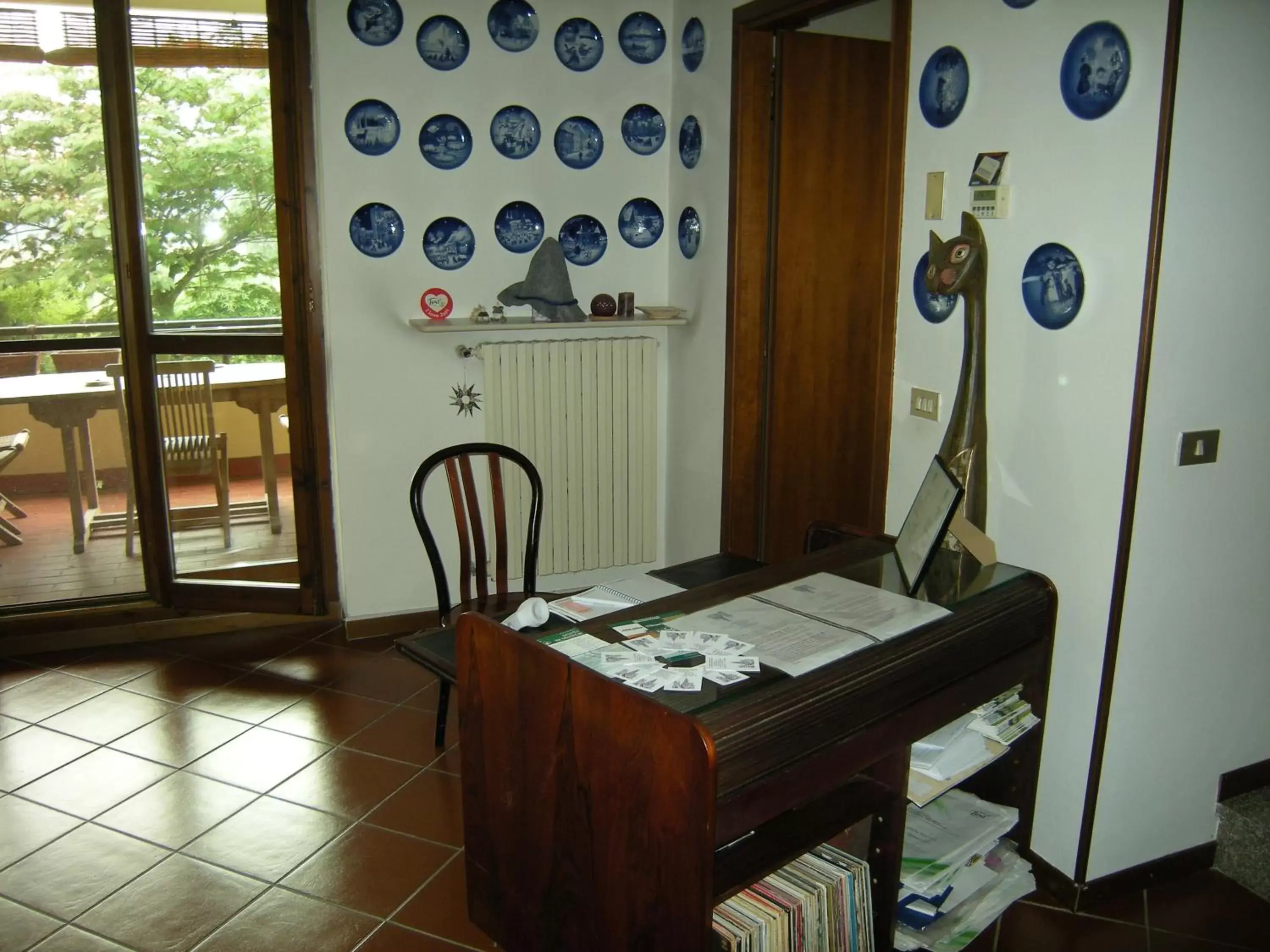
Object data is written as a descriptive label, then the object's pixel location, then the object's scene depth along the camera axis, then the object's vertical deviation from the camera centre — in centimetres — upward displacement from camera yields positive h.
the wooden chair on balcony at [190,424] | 383 -56
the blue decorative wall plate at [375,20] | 352 +83
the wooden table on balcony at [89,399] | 387 -49
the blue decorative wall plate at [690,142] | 375 +47
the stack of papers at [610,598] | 226 -72
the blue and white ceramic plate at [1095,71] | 214 +42
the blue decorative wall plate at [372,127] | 358 +48
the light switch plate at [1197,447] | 226 -36
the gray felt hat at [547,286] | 371 -5
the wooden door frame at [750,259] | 336 +5
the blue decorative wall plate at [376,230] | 366 +14
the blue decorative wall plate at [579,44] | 379 +81
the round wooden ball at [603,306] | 388 -12
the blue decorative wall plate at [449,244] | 376 +10
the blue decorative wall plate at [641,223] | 400 +19
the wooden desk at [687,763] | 171 -85
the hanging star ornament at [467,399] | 390 -46
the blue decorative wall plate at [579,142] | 386 +47
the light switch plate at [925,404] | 269 -33
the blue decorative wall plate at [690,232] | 380 +15
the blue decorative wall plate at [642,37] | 385 +85
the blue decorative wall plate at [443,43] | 361 +78
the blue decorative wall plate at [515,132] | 377 +50
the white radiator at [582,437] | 389 -61
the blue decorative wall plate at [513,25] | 369 +86
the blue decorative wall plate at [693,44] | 365 +79
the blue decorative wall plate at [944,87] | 250 +45
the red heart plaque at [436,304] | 372 -11
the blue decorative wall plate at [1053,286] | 228 -2
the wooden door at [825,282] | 348 -2
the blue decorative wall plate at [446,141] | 368 +45
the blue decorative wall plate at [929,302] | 261 -6
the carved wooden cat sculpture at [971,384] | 247 -25
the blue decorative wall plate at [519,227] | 384 +16
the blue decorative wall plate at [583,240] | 394 +12
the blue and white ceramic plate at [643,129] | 393 +53
